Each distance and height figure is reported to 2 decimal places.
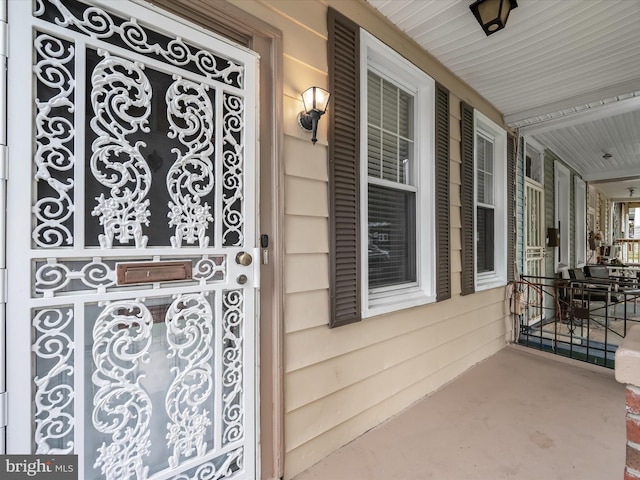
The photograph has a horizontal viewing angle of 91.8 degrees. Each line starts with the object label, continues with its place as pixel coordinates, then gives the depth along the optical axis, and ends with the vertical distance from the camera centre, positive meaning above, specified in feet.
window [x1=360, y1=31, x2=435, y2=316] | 6.89 +1.50
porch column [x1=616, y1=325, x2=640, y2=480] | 2.41 -1.24
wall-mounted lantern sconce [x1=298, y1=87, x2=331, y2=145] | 5.21 +2.29
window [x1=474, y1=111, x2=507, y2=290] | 11.35 +1.35
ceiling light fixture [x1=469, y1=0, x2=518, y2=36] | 6.15 +4.66
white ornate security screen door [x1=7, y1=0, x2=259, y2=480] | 3.32 +0.00
